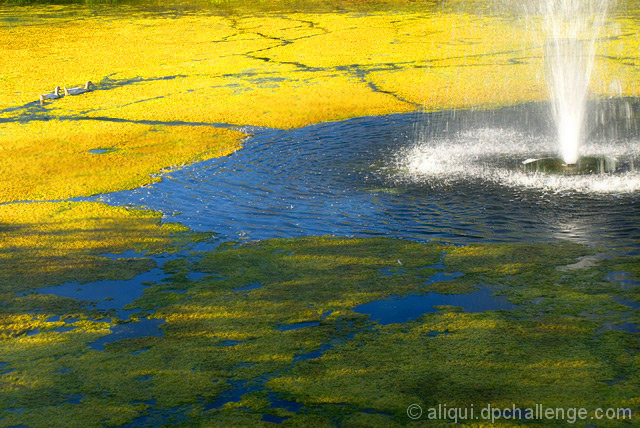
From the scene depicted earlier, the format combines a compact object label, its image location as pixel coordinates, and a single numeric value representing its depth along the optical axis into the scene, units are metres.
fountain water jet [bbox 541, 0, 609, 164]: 11.21
